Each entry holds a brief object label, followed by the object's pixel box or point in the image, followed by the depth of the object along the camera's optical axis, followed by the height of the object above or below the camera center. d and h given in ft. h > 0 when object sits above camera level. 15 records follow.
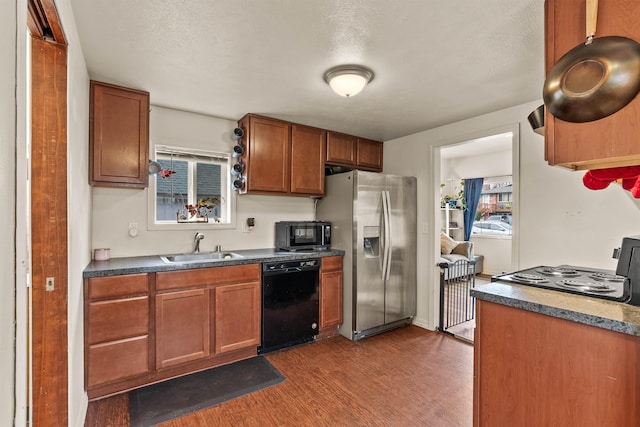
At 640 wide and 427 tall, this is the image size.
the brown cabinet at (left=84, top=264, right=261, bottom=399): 7.11 -2.88
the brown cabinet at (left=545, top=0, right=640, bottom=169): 3.36 +1.09
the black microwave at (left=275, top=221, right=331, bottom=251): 10.97 -0.81
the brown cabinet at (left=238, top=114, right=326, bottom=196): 10.22 +1.97
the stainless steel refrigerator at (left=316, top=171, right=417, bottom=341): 10.82 -1.12
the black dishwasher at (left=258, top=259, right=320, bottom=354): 9.52 -2.89
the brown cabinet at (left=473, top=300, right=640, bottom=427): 3.67 -2.11
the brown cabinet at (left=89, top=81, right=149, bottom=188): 7.70 +1.97
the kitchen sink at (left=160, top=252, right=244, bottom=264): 9.45 -1.39
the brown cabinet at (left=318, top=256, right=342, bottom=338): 10.75 -2.91
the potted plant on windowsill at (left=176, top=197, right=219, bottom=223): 10.27 +0.06
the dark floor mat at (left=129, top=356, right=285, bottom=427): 6.78 -4.39
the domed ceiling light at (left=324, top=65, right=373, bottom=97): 7.00 +3.13
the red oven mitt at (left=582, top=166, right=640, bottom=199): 4.07 +0.55
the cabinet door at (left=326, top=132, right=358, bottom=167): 11.96 +2.58
